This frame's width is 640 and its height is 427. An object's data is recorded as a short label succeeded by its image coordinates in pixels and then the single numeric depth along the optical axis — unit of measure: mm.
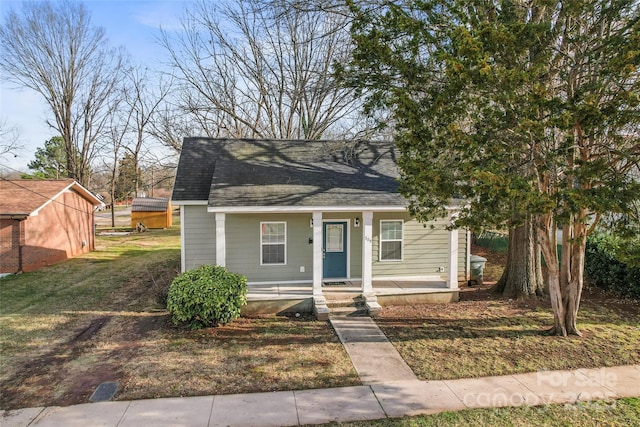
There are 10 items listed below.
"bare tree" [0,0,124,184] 27281
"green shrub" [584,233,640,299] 9883
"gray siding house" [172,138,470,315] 9891
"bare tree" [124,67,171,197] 30403
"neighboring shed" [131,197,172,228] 28611
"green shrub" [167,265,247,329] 8375
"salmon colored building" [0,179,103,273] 14344
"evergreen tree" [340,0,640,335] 5426
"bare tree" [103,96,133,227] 31984
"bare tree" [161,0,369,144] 18688
